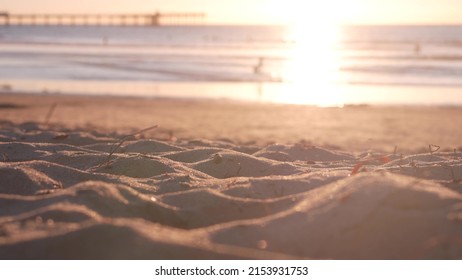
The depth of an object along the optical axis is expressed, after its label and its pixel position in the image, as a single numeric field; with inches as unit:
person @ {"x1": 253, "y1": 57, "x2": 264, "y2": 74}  894.2
